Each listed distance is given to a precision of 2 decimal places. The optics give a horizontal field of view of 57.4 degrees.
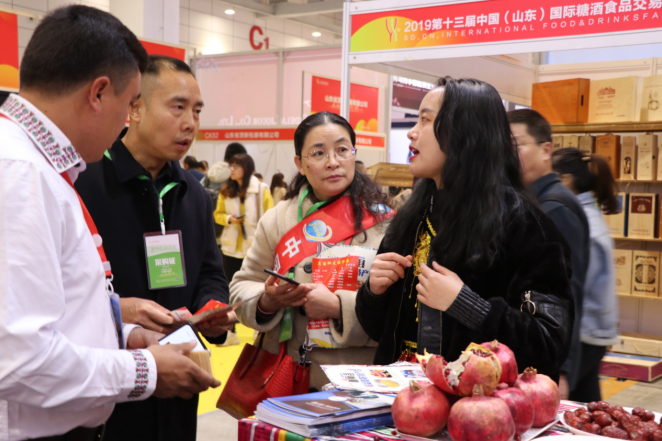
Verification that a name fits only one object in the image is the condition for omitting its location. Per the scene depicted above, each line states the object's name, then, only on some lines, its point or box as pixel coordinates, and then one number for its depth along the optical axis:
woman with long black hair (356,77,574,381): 1.48
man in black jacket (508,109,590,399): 2.50
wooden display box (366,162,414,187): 3.58
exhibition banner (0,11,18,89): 5.02
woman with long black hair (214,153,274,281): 6.13
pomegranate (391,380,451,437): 1.11
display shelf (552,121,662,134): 5.19
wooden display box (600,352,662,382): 5.11
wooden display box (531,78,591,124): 5.15
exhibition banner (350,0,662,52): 3.02
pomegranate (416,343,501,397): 1.09
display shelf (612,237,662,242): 5.28
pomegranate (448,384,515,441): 1.04
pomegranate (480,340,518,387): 1.17
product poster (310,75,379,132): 8.83
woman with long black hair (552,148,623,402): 2.63
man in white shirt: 1.01
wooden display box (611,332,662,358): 5.32
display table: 1.15
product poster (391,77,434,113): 11.16
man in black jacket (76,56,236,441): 1.82
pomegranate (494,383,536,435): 1.11
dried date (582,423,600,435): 1.16
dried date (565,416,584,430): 1.18
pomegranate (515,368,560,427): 1.19
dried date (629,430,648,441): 1.13
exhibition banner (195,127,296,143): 9.48
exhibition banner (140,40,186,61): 5.90
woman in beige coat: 2.09
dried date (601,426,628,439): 1.15
